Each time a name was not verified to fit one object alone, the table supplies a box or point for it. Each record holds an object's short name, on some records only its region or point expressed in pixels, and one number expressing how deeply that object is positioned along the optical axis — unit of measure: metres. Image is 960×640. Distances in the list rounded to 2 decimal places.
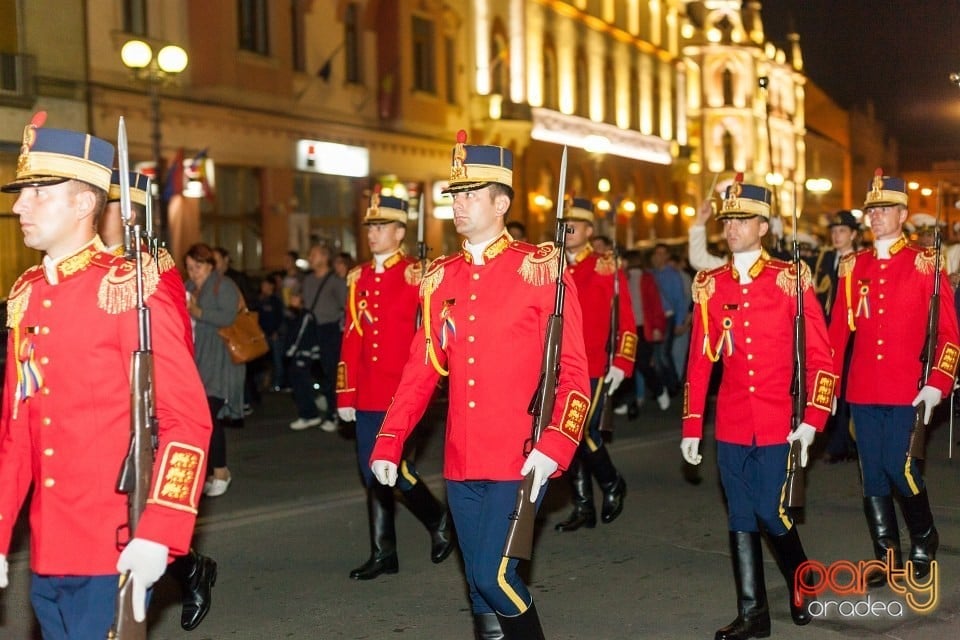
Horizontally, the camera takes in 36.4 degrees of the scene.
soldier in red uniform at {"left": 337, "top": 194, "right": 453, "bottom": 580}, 8.46
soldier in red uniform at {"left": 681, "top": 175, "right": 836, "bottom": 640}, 6.77
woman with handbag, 11.57
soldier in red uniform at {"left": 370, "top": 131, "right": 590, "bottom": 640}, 5.34
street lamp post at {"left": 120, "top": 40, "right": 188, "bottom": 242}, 17.31
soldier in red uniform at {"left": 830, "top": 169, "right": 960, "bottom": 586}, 7.80
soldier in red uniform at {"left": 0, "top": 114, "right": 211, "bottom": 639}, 4.25
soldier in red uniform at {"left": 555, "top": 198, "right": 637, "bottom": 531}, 10.12
